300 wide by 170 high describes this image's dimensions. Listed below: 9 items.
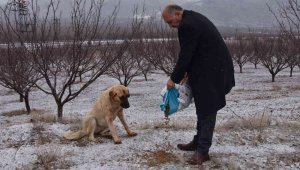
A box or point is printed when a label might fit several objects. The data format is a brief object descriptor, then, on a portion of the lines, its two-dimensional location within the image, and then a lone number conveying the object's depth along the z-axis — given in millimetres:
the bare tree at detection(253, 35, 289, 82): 20688
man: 4328
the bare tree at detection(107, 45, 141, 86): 17297
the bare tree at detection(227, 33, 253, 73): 26625
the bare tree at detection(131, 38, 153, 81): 19281
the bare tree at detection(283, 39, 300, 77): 20297
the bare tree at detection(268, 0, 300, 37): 9125
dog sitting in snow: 5387
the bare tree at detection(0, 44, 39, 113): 9930
